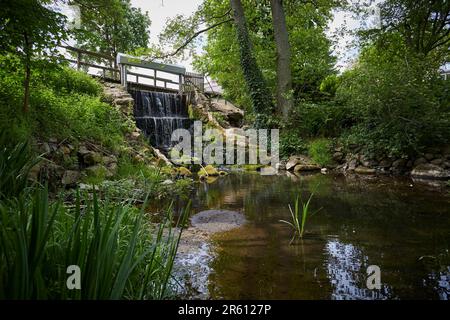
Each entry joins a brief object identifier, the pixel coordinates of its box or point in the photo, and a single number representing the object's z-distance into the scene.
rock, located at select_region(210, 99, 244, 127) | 13.83
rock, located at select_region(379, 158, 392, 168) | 8.76
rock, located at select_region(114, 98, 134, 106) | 9.71
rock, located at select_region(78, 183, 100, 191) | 4.65
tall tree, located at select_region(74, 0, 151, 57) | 4.47
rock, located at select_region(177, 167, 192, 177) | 7.76
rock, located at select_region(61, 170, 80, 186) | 4.91
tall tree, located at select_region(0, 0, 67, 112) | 3.72
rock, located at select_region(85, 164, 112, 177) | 5.45
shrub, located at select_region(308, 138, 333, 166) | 10.16
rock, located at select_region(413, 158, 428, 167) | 7.96
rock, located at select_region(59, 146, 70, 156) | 5.38
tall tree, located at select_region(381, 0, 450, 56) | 10.55
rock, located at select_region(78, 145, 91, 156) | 5.81
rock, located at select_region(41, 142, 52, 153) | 5.00
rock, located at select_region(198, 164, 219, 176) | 8.57
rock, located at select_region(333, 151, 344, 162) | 10.19
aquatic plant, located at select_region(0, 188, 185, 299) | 1.03
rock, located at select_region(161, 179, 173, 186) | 5.69
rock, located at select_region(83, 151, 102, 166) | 5.78
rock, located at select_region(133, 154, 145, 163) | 6.88
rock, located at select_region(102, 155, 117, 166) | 6.03
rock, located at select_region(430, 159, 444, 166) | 7.61
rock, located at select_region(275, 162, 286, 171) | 10.39
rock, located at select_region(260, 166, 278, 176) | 9.34
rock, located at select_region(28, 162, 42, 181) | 4.03
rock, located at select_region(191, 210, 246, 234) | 3.56
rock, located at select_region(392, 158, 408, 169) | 8.47
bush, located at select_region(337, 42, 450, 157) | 7.65
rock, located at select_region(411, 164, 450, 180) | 7.20
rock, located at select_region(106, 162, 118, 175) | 5.88
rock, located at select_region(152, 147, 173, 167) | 8.01
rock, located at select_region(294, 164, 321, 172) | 9.86
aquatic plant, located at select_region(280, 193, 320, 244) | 3.10
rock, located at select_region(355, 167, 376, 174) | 8.73
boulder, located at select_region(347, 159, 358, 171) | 9.45
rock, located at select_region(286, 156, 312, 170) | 10.20
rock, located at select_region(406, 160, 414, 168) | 8.30
